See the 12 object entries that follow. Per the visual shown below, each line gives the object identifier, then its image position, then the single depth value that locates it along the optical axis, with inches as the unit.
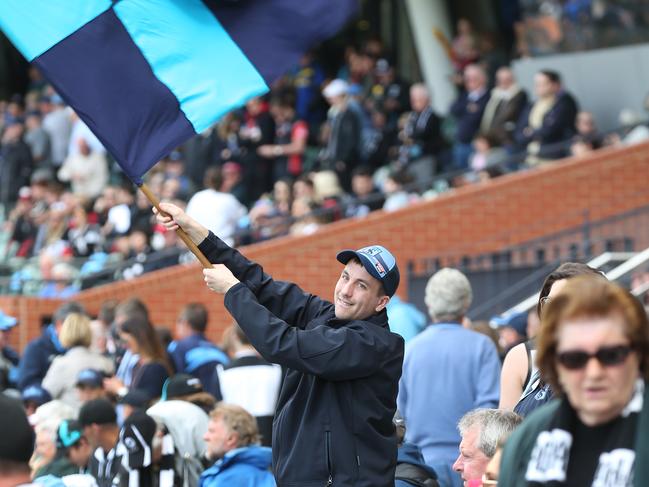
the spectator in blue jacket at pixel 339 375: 457.1
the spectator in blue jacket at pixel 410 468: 538.6
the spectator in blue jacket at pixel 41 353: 937.5
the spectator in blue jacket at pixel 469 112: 1470.2
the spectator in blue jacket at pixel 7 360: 918.1
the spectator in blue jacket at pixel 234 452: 609.9
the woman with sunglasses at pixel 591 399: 301.4
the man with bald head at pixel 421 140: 1497.3
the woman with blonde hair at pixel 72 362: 852.6
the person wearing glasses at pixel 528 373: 468.4
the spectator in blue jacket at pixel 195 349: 852.0
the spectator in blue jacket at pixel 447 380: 634.8
